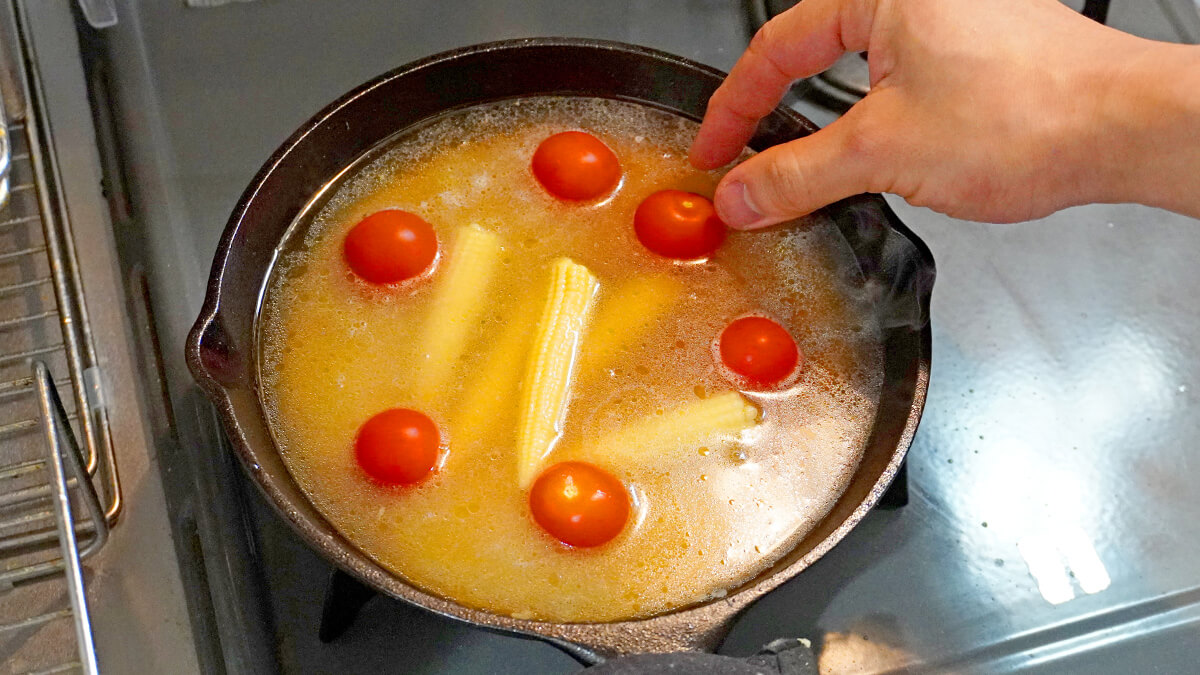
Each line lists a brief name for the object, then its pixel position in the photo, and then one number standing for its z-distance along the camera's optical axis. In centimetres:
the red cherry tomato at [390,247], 79
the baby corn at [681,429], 78
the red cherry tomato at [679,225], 80
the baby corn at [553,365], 78
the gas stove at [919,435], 78
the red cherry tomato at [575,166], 81
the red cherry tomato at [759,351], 79
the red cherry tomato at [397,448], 76
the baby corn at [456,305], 79
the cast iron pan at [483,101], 72
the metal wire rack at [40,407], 76
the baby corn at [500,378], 78
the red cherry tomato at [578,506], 76
